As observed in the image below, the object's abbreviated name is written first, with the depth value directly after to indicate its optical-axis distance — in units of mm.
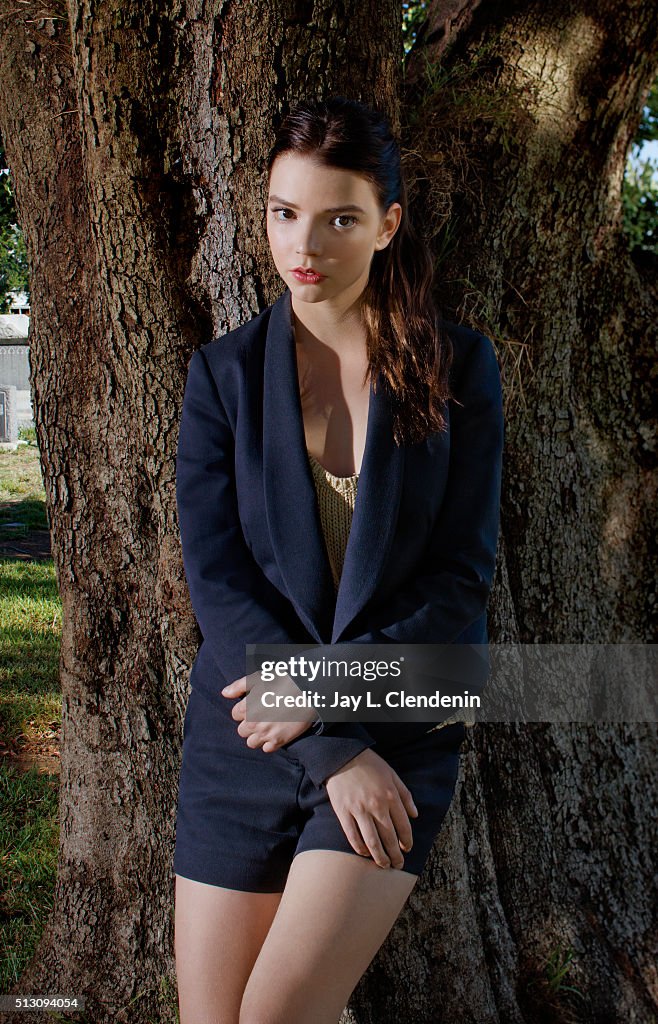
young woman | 1923
